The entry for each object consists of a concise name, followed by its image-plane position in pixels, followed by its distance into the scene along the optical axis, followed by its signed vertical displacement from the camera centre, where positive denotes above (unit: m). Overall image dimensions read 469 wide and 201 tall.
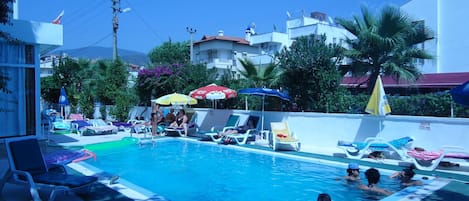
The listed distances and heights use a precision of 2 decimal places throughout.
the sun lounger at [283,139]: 12.36 -1.18
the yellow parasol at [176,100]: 16.38 +0.11
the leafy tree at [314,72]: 13.76 +1.15
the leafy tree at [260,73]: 15.66 +1.24
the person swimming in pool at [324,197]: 4.79 -1.21
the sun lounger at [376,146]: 9.98 -1.18
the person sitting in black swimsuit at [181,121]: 16.78 -0.84
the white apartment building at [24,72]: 11.63 +0.96
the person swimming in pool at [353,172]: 8.44 -1.55
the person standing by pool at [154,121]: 16.47 -0.81
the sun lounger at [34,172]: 5.86 -1.19
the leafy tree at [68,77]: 27.25 +1.90
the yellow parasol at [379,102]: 10.84 +0.02
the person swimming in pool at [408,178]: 7.79 -1.61
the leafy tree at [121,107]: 22.02 -0.26
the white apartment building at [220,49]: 48.03 +7.06
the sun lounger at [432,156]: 8.73 -1.24
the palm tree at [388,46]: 13.52 +2.07
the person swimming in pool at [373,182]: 7.52 -1.60
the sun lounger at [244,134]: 14.08 -1.18
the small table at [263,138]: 14.09 -1.36
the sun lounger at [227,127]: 15.08 -0.97
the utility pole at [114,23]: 30.29 +6.60
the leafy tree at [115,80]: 23.31 +1.41
